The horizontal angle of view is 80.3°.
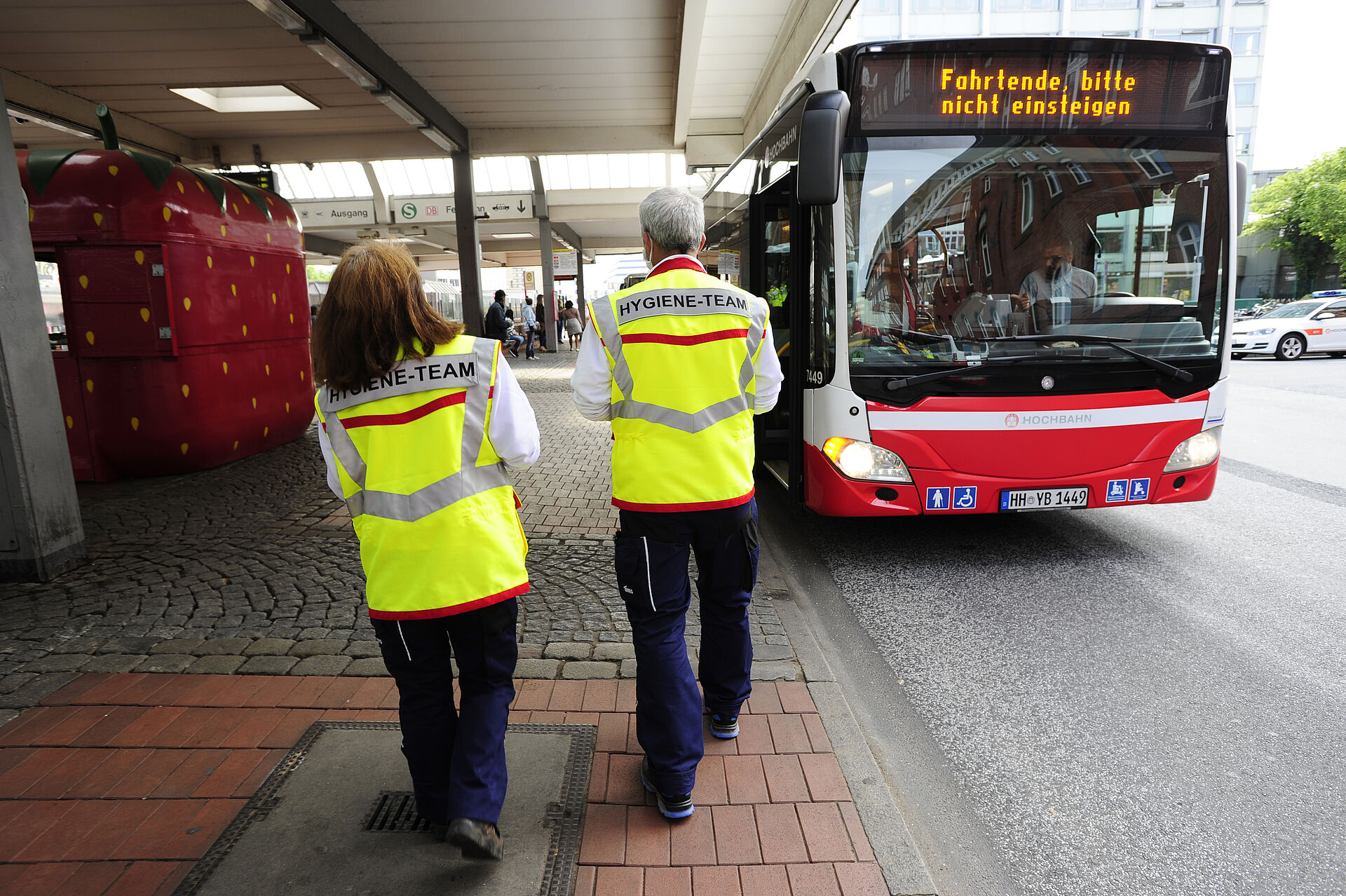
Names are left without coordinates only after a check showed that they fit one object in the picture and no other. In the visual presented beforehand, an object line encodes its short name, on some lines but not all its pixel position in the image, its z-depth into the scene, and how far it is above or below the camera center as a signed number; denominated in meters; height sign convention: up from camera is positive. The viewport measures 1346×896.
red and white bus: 4.75 +0.12
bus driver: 4.88 +0.03
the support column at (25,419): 4.78 -0.51
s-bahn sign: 24.61 +3.38
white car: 20.23 -1.19
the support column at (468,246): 13.96 +1.28
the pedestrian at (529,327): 24.94 -0.39
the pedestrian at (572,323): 30.05 -0.35
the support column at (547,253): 26.69 +2.05
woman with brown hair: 2.17 -0.46
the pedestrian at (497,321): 20.16 -0.12
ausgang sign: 26.36 +3.57
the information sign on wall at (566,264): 38.32 +2.38
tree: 40.97 +3.66
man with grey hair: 2.52 -0.40
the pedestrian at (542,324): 28.99 -0.37
